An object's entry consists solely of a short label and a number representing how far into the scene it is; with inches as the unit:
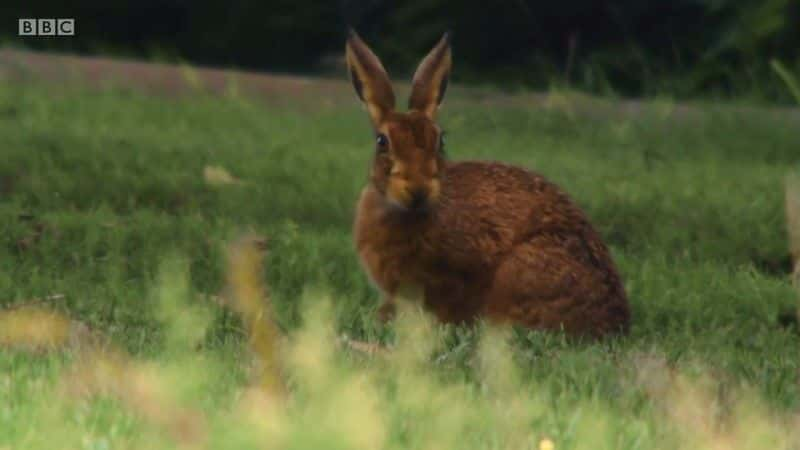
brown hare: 548.4
